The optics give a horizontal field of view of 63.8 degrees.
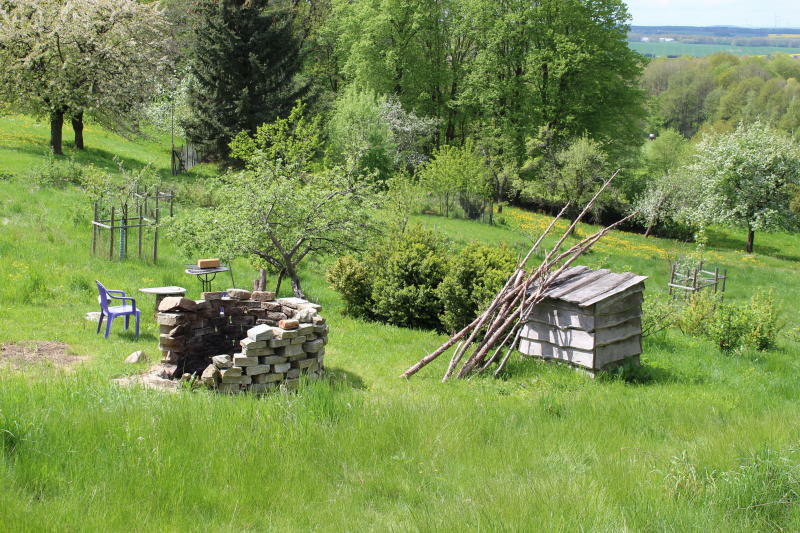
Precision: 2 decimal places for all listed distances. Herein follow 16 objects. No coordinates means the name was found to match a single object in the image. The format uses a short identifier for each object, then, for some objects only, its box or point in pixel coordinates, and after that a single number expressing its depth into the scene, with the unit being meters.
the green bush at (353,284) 15.90
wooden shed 10.12
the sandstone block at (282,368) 9.09
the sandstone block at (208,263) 13.65
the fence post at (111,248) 16.25
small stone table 11.58
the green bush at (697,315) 14.64
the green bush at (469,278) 13.36
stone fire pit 8.80
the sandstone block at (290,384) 8.94
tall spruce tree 34.59
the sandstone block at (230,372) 8.72
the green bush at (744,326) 13.20
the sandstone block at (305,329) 9.21
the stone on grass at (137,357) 10.12
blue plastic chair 11.33
